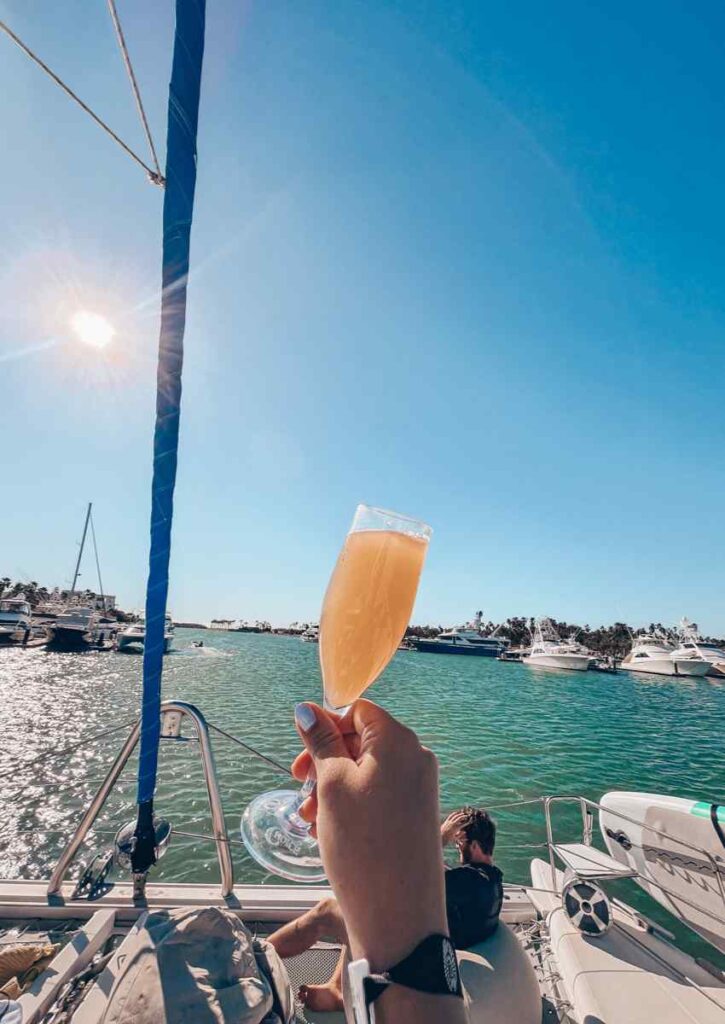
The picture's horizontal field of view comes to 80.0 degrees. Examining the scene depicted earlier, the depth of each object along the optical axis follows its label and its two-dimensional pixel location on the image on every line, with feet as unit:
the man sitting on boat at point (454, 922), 8.39
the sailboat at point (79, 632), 125.90
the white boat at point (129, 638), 136.46
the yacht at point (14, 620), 125.08
